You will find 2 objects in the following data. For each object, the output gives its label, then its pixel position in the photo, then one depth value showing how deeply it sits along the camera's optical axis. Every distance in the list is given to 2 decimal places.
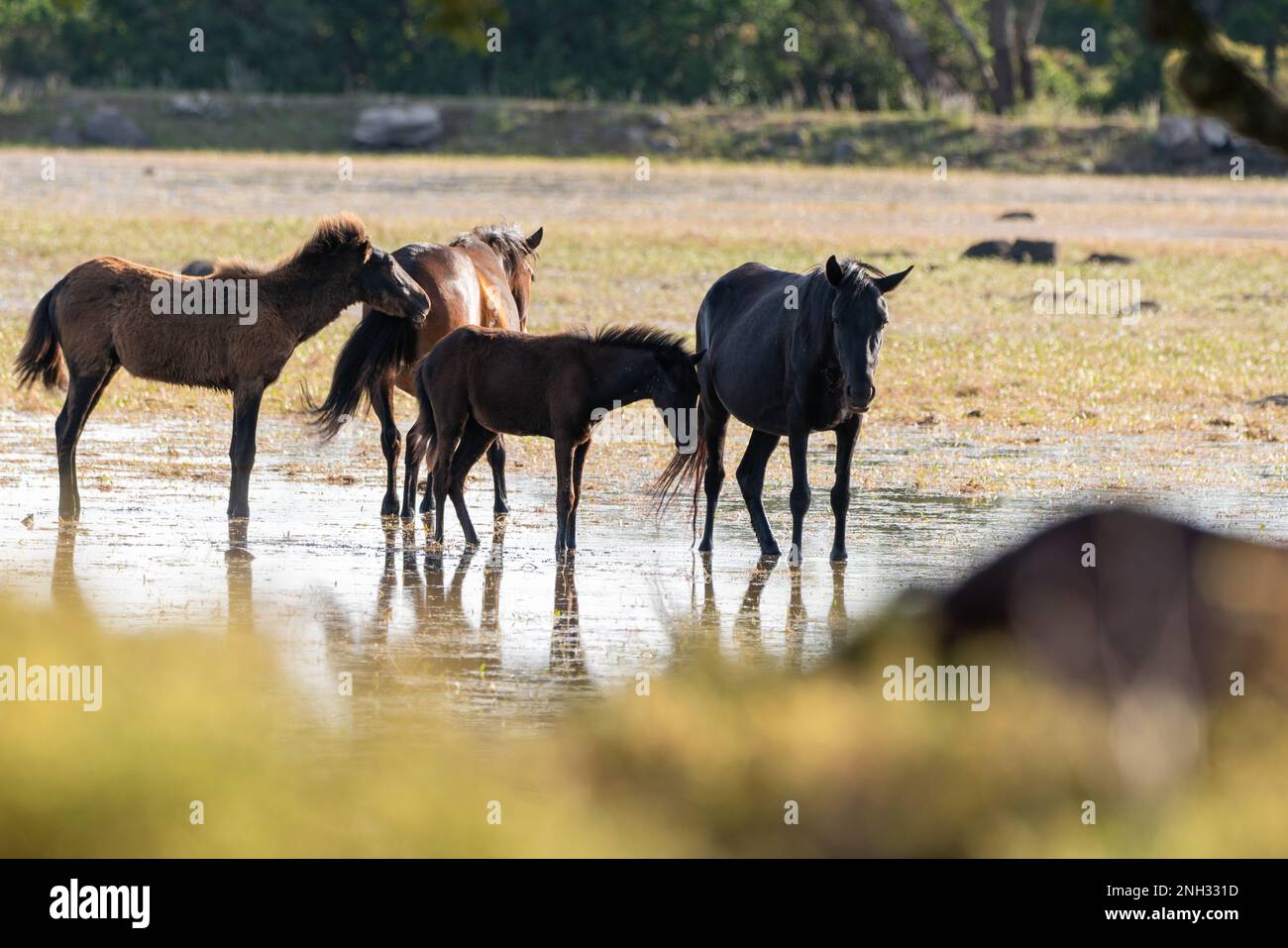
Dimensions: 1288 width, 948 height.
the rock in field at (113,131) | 45.09
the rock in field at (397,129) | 45.97
